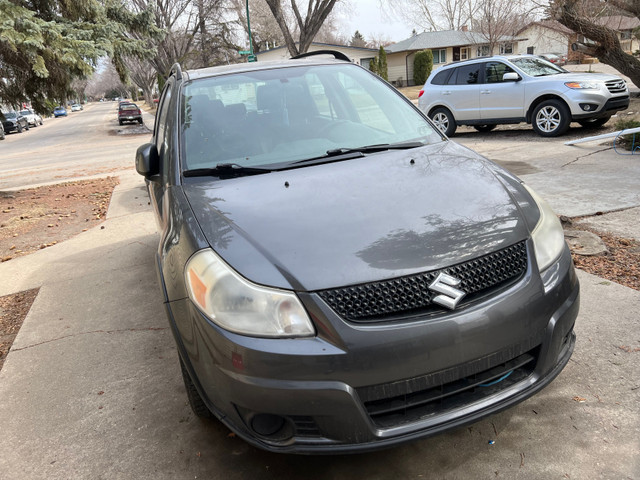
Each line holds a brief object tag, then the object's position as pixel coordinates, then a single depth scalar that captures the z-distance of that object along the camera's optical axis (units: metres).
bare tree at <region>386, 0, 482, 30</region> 54.41
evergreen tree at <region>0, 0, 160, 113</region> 8.59
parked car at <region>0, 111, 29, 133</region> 38.56
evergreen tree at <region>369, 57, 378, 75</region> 41.53
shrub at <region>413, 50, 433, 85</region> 44.31
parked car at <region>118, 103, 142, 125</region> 37.34
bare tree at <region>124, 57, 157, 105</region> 65.00
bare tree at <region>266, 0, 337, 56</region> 23.50
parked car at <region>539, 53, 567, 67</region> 38.11
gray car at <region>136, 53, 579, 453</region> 1.84
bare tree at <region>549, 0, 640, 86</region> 13.32
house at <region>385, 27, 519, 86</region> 49.56
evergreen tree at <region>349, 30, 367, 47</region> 95.04
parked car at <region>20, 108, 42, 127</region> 45.98
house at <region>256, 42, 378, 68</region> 44.75
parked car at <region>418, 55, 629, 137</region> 10.55
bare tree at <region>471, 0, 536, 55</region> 33.19
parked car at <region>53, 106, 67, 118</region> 70.47
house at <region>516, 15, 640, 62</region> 15.23
